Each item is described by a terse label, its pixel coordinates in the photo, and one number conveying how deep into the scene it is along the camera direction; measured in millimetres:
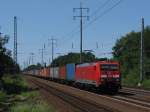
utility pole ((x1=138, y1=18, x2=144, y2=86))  60581
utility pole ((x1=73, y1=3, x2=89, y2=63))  83681
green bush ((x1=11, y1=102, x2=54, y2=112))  23312
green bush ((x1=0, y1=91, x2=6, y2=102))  35616
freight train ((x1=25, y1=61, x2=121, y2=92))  41625
